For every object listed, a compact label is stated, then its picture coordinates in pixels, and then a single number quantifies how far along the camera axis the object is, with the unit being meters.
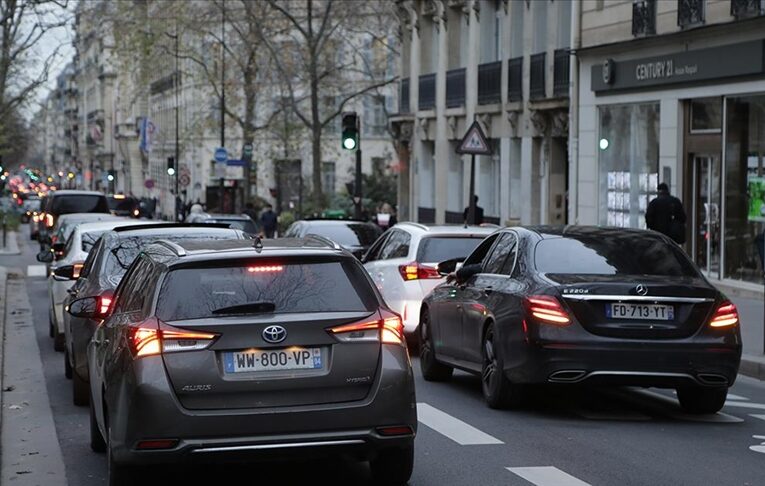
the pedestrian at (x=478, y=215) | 34.94
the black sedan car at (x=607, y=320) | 11.41
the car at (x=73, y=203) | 43.03
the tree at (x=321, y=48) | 50.53
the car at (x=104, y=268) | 12.79
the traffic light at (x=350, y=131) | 30.17
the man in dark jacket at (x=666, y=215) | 24.44
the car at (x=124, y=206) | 54.19
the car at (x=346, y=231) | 24.95
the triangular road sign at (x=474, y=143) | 25.45
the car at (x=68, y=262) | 16.88
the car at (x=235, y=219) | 35.41
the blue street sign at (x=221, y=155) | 58.38
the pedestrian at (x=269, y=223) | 50.25
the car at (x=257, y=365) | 8.00
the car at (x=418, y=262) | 17.53
